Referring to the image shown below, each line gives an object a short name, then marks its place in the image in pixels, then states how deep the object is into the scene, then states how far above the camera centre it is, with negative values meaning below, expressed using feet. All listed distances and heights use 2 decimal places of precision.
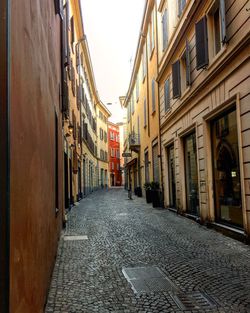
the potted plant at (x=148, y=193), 46.31 -2.91
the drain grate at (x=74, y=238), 19.96 -4.49
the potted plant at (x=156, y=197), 40.93 -3.19
